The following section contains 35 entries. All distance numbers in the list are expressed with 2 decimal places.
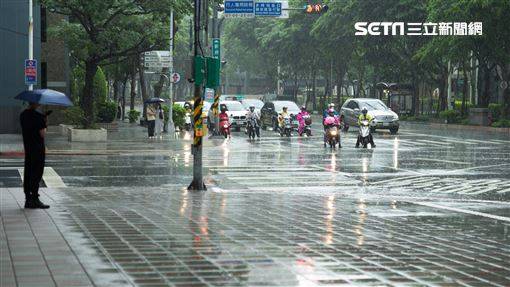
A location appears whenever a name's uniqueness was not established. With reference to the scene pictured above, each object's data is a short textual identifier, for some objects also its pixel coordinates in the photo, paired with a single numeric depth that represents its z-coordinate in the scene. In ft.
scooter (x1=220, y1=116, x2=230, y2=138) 145.18
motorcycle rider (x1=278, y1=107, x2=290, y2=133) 153.58
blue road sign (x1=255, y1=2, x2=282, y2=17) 143.02
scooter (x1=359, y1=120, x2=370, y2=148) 119.24
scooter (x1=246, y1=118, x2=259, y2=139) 145.30
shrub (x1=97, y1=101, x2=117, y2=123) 174.70
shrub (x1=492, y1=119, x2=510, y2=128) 185.81
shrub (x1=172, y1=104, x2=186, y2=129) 175.83
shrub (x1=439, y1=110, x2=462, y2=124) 220.43
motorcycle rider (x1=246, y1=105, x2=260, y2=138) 146.20
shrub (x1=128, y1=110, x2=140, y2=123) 215.51
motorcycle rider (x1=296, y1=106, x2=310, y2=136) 155.43
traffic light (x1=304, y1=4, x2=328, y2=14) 143.02
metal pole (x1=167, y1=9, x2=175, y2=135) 160.66
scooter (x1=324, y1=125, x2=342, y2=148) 118.83
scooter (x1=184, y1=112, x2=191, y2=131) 170.33
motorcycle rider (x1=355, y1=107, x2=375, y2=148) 119.44
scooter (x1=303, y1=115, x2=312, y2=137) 156.25
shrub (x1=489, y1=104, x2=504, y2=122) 205.98
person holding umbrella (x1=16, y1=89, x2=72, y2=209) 48.37
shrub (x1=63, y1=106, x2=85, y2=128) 131.13
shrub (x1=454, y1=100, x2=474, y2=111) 250.70
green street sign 141.90
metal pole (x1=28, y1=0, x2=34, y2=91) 119.96
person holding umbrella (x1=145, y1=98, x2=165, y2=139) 139.23
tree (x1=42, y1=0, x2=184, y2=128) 125.59
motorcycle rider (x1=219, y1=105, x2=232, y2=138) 145.28
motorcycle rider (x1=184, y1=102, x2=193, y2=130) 170.09
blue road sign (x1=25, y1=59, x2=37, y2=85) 117.50
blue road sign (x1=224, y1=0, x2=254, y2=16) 130.21
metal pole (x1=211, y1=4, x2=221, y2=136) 142.61
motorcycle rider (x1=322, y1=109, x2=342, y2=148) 119.65
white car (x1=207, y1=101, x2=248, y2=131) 178.19
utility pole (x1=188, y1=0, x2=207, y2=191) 61.77
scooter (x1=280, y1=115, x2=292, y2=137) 152.25
